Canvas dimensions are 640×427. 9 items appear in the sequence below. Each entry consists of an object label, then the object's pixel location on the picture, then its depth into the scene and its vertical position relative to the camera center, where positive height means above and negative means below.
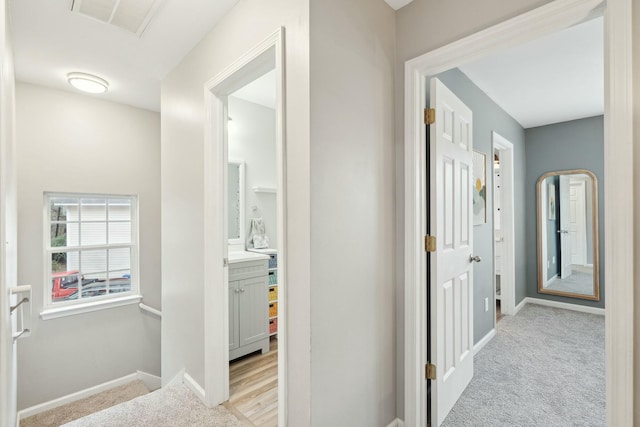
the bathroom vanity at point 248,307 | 2.72 -0.87
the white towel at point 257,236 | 3.42 -0.22
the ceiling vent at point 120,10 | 1.71 +1.24
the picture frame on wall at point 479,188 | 2.92 +0.28
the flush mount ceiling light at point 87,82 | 2.61 +1.23
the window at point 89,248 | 2.99 -0.33
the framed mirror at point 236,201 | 3.33 +0.18
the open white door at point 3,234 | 1.08 -0.06
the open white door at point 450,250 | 1.76 -0.23
